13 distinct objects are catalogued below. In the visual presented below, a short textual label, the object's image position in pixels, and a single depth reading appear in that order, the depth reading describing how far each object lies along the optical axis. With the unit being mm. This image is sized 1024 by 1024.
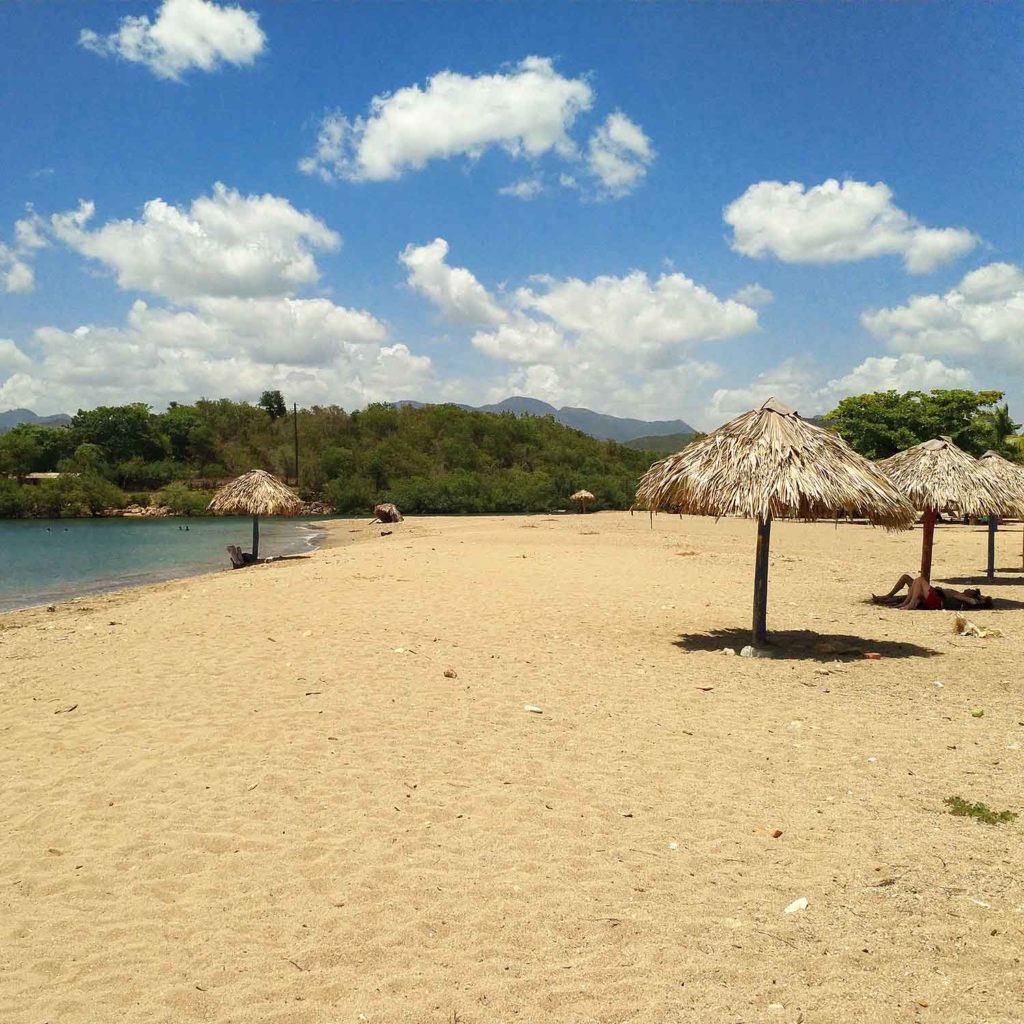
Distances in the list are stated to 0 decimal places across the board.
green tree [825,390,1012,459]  38219
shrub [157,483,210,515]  53938
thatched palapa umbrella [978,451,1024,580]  12412
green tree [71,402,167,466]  68938
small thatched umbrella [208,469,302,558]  20031
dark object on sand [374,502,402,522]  37594
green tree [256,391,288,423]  81000
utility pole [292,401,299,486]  64750
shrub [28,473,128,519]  51281
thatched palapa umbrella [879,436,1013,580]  11922
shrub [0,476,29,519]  50688
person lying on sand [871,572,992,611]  11375
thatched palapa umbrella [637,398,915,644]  8195
